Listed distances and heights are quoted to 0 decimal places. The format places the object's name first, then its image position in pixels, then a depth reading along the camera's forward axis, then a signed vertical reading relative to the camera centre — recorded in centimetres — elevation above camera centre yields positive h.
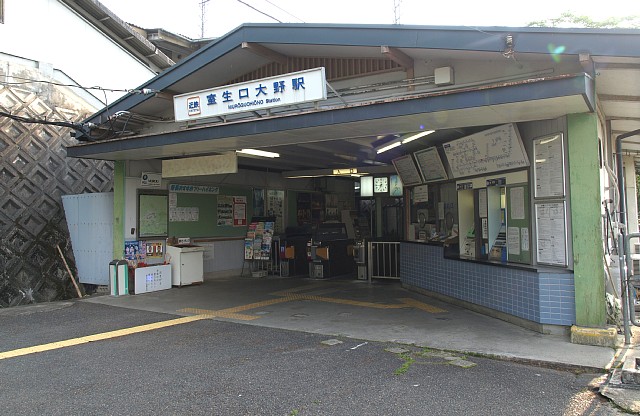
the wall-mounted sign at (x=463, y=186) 830 +69
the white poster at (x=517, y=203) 701 +29
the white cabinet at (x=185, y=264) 1135 -95
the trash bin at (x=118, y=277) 1049 -115
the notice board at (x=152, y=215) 1119 +31
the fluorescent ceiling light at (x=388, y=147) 915 +163
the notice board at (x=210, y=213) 1207 +40
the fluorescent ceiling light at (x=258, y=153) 977 +167
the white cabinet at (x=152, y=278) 1064 -124
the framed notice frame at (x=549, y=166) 621 +78
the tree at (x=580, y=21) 1616 +778
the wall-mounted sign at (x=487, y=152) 688 +118
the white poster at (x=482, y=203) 798 +34
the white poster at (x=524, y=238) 695 -26
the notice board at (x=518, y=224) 693 -4
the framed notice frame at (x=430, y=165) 910 +122
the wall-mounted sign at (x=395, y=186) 1298 +110
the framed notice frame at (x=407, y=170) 1006 +122
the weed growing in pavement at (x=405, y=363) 496 -164
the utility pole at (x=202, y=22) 3228 +1530
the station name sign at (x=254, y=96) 659 +208
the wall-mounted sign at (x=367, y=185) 1344 +116
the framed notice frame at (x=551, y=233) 618 -17
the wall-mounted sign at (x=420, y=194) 1009 +67
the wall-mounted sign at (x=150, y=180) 1121 +121
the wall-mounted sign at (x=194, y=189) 1193 +105
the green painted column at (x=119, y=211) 1086 +41
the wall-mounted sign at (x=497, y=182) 736 +67
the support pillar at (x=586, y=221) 585 -1
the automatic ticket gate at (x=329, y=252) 1271 -80
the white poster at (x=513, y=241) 716 -31
